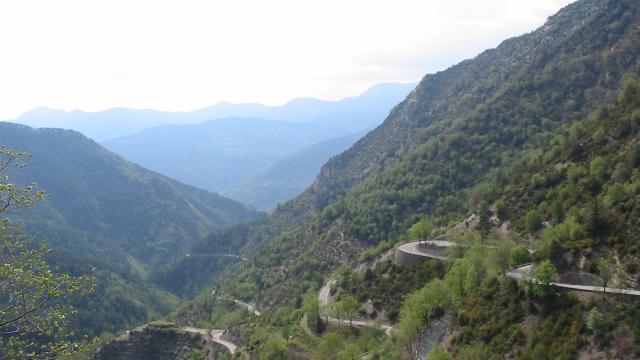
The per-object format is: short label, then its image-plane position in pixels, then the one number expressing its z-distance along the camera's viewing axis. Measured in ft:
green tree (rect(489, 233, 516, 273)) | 175.11
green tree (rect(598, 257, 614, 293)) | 136.87
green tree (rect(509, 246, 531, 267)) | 175.01
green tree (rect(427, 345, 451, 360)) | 142.92
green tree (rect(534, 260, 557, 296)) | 143.74
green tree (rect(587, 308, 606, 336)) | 123.95
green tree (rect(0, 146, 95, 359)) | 73.46
